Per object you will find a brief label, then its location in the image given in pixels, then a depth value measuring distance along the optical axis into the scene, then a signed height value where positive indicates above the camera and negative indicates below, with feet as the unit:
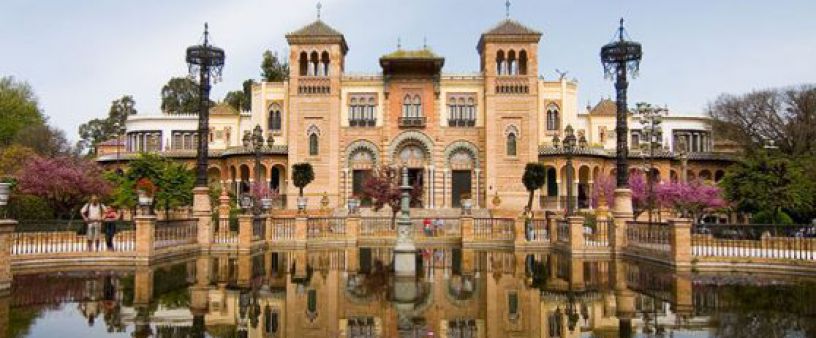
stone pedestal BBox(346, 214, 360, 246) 82.07 -3.45
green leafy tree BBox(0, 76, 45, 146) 184.44 +23.62
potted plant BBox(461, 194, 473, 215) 82.76 -1.03
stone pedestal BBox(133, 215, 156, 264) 53.36 -2.99
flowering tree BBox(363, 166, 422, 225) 119.96 +1.20
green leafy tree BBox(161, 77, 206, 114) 223.30 +32.34
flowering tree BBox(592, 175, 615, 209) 138.10 +2.34
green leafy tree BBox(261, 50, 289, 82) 201.05 +36.30
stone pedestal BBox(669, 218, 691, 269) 51.52 -3.25
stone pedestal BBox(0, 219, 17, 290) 38.04 -2.90
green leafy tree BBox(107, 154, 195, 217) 107.76 +2.36
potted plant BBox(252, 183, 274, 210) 85.88 +0.61
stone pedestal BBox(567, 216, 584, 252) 64.75 -3.17
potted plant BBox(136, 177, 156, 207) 60.40 +0.71
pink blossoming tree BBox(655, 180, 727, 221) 121.60 -0.01
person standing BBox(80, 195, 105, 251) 56.08 -1.73
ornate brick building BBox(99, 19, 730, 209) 150.30 +15.58
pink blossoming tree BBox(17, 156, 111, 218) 100.01 +1.95
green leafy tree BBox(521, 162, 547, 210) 115.96 +3.27
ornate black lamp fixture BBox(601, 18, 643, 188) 71.87 +13.65
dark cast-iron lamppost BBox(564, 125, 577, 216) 82.92 +6.00
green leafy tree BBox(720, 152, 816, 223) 80.18 +1.16
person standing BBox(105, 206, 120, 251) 56.03 -2.58
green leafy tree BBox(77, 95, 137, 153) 245.45 +25.85
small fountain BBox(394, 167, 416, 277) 46.24 -3.39
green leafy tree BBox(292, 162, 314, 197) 120.37 +3.74
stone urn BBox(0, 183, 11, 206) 38.58 +0.23
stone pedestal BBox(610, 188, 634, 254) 63.93 -1.75
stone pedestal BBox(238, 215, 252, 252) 66.50 -3.33
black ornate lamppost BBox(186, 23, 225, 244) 71.61 +11.19
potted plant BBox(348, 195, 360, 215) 108.51 -1.23
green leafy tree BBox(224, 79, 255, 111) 211.82 +29.89
